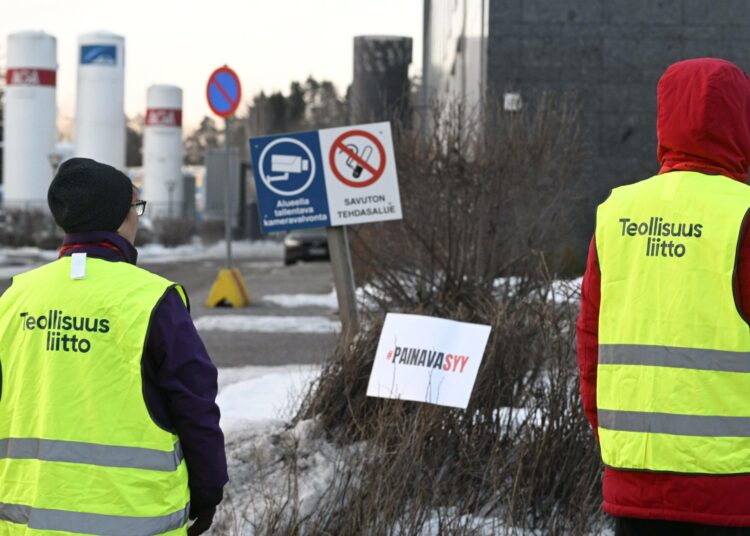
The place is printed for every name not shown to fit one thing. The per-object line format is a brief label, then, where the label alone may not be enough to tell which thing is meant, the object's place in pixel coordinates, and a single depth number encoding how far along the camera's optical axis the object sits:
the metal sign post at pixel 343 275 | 15.82
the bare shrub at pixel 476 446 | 9.55
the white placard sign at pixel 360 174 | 16.59
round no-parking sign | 31.55
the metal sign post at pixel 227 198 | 31.62
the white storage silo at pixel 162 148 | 107.56
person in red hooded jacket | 5.98
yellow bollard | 33.59
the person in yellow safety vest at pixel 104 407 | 5.96
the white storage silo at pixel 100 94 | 93.56
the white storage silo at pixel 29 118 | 93.94
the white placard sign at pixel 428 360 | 10.53
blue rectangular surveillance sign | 16.56
